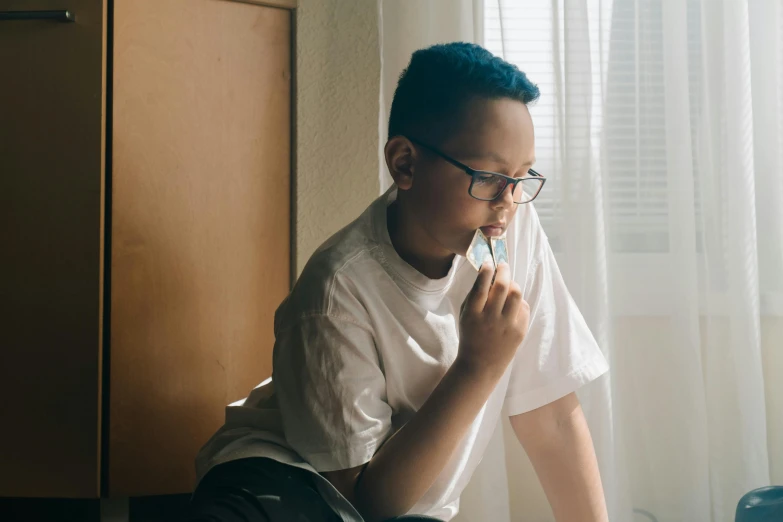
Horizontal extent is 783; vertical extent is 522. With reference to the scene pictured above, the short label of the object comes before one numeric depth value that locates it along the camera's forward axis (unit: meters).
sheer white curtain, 1.54
